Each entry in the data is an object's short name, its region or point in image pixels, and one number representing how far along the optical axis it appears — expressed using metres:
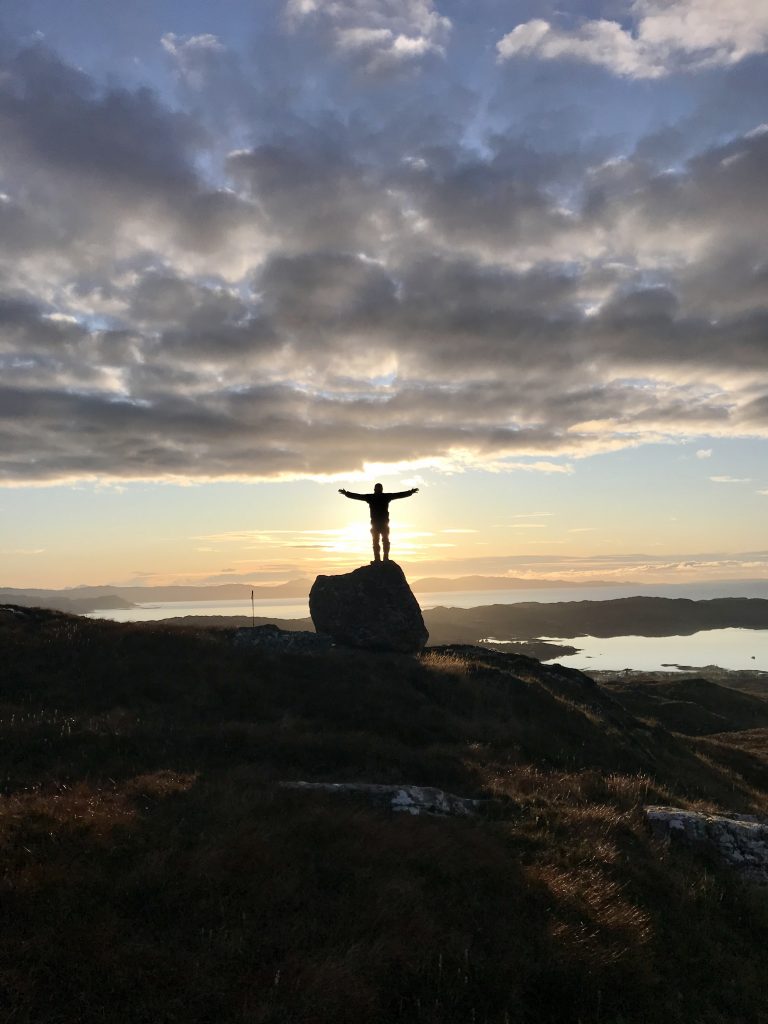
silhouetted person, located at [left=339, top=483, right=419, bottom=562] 28.00
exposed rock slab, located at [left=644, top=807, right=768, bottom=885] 10.98
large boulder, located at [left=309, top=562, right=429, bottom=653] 26.28
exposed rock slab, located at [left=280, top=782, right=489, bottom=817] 10.86
